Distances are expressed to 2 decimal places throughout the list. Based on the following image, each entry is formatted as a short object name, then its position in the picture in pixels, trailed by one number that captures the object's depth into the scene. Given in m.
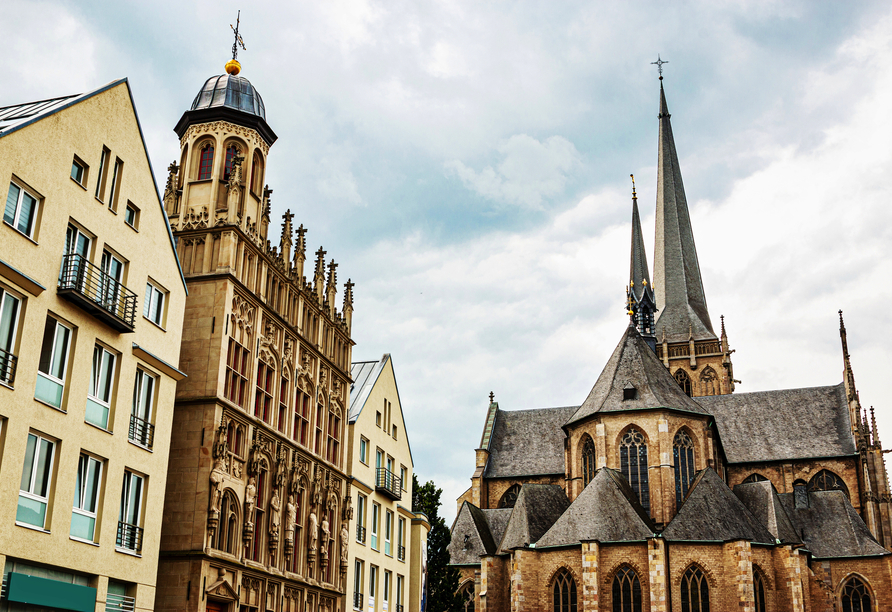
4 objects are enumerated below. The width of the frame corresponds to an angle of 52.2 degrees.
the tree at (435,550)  45.34
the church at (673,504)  47.19
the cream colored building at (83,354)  17.05
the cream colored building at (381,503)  33.69
